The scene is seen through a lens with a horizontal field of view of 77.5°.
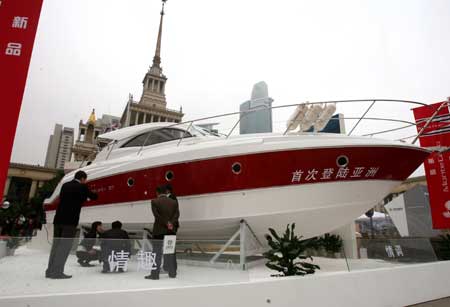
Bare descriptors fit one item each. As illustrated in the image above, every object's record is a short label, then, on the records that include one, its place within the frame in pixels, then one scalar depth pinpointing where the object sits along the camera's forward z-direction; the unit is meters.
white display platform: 2.49
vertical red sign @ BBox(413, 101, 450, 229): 6.67
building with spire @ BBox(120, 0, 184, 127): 55.59
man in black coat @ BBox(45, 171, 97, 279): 3.35
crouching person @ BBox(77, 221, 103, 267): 2.91
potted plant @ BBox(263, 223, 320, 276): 3.58
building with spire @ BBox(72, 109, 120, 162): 59.89
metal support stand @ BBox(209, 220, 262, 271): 4.29
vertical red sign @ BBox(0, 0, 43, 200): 3.60
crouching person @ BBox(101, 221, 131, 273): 3.00
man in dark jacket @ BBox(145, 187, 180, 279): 3.74
